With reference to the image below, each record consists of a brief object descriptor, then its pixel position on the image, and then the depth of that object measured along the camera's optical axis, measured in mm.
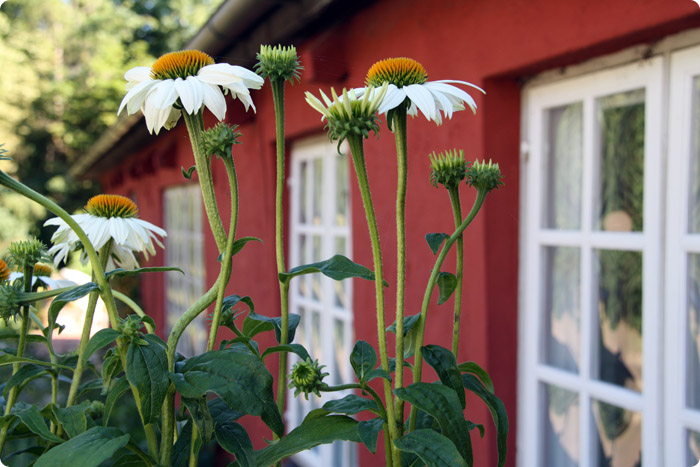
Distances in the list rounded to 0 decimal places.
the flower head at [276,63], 570
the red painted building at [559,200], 1378
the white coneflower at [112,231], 629
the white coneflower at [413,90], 542
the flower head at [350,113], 503
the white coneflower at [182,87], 542
